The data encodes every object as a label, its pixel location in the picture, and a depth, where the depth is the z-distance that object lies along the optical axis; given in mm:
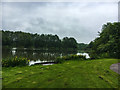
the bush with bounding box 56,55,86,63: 12569
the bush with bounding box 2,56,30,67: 7619
